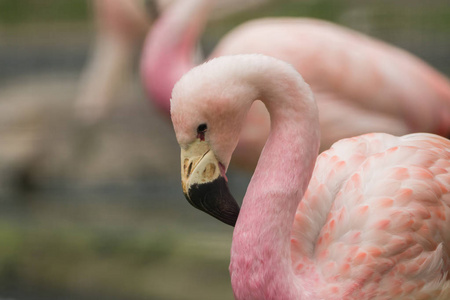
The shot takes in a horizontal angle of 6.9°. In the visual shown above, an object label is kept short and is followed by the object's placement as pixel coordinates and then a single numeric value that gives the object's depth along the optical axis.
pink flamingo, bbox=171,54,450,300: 3.16
